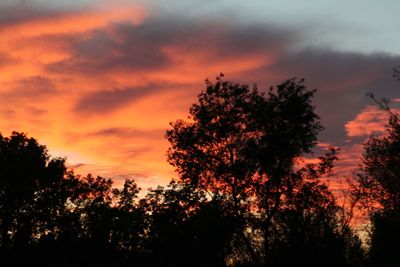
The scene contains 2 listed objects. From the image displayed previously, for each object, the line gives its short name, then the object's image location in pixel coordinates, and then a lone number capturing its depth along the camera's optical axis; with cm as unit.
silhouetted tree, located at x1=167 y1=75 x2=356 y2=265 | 5294
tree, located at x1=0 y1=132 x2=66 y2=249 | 8056
